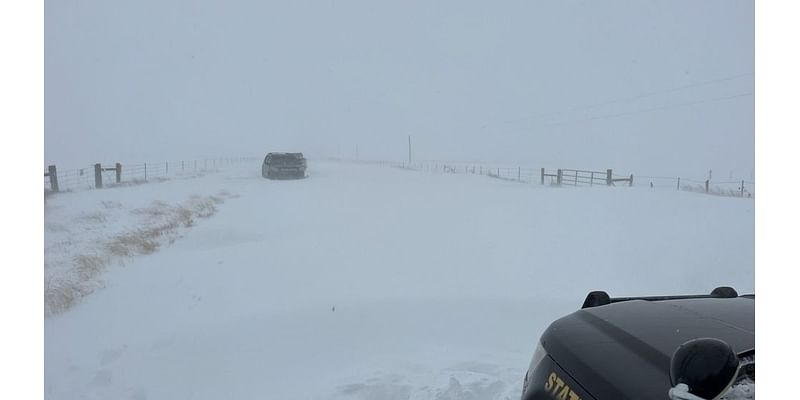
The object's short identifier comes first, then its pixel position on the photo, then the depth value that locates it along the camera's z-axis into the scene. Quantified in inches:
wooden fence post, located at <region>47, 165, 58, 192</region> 522.3
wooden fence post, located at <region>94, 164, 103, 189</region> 655.8
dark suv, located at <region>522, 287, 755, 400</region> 54.5
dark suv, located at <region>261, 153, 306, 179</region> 890.1
